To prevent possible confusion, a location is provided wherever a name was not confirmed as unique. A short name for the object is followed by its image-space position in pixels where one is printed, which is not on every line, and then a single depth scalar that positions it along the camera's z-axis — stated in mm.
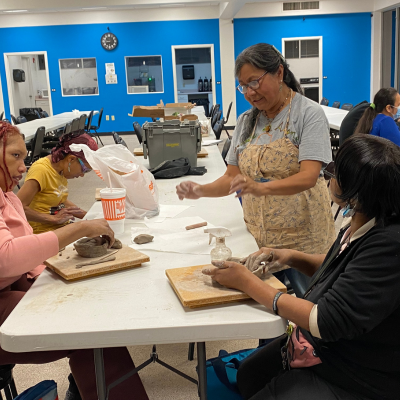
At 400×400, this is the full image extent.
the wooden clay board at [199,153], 4043
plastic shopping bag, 2172
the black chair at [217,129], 5818
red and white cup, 1870
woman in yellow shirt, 2506
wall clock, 12531
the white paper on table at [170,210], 2234
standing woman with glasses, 1817
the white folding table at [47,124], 6772
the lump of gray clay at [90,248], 1535
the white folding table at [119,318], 1143
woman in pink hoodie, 1367
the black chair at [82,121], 8854
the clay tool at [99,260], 1481
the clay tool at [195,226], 1955
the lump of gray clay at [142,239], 1784
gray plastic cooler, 3418
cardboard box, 4891
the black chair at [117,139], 4023
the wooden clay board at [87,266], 1438
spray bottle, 1464
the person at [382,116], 3672
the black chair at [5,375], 1502
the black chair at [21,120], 9458
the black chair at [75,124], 8250
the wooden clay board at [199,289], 1220
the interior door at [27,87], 14133
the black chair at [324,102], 9955
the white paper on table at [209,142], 4753
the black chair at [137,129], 5552
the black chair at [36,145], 5976
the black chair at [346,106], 8412
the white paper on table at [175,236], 1717
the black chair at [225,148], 4040
